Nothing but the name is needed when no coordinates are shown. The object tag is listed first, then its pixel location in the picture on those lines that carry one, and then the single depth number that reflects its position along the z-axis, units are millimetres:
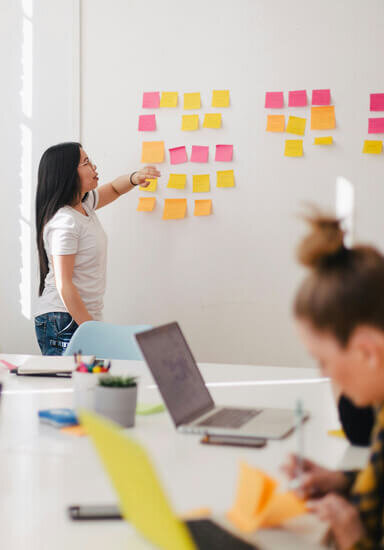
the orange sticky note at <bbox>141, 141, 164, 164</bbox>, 3426
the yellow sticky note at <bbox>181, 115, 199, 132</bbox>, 3375
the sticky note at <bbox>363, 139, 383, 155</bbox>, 3182
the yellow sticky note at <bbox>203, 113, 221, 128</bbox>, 3346
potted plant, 1517
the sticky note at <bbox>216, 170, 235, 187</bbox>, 3354
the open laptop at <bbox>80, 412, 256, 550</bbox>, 784
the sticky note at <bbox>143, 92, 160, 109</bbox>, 3424
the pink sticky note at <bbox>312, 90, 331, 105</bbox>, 3217
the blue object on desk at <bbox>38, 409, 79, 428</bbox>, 1552
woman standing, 2980
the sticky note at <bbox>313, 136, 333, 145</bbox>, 3221
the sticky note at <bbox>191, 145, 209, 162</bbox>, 3371
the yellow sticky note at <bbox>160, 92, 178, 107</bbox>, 3395
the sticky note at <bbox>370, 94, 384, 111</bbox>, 3164
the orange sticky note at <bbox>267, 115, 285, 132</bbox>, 3275
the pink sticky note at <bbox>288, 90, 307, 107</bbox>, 3242
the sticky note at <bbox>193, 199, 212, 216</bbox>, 3381
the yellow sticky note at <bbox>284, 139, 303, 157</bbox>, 3268
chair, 2570
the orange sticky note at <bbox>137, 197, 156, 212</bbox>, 3451
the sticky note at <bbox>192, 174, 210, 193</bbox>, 3379
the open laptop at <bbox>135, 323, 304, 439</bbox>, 1502
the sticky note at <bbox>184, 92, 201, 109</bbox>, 3375
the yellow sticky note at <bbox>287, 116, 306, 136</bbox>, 3258
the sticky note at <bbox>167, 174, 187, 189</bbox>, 3402
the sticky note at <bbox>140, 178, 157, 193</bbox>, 3439
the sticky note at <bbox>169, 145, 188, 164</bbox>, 3396
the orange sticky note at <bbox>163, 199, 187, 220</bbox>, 3416
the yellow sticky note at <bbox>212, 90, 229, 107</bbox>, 3338
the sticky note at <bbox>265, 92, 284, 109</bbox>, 3268
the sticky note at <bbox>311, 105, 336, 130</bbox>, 3221
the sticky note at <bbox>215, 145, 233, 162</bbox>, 3344
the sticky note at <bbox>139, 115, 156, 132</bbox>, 3436
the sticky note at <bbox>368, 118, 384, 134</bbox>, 3170
